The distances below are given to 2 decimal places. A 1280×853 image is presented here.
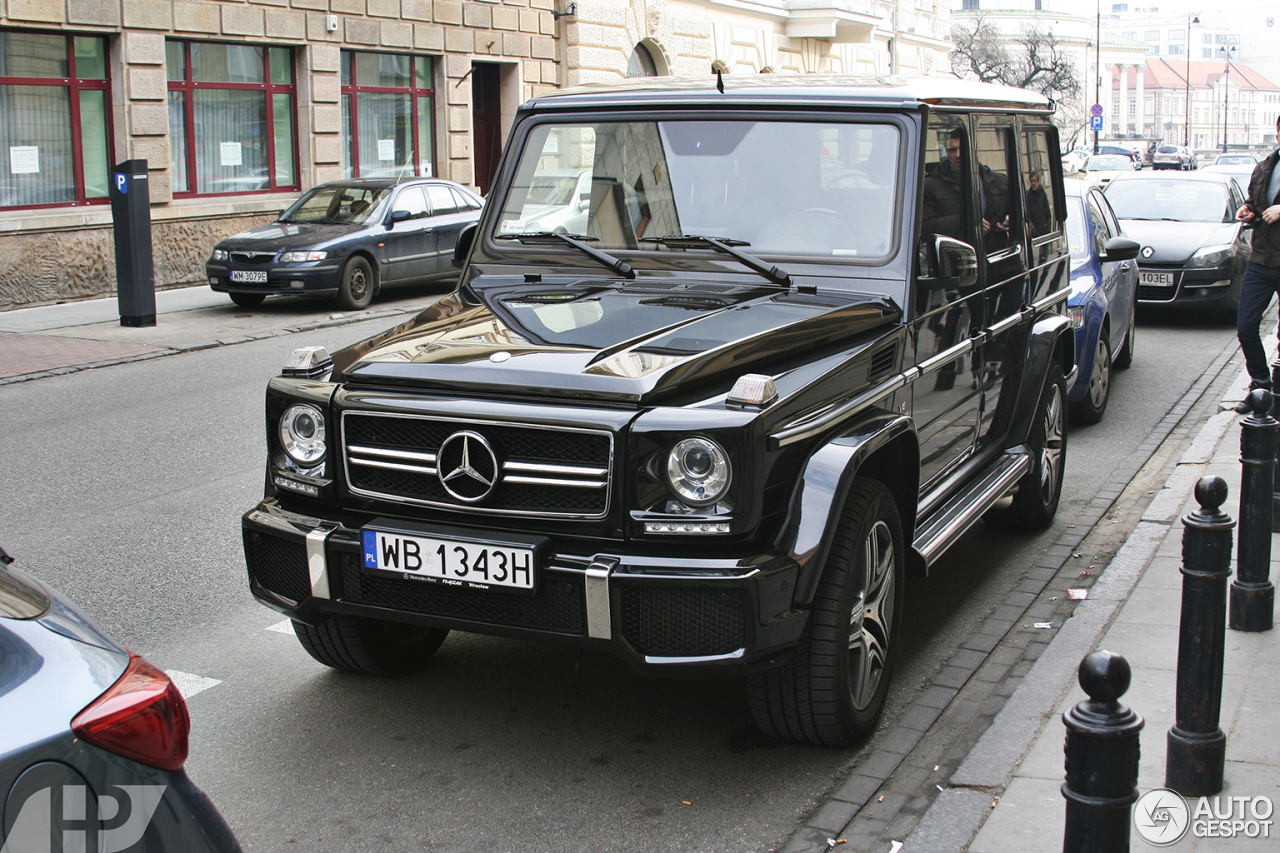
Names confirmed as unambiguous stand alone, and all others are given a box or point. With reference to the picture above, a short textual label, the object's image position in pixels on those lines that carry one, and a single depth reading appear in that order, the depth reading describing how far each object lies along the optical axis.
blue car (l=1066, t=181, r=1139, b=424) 9.11
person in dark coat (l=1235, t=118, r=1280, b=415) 8.74
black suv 3.52
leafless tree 80.06
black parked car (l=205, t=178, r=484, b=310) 15.88
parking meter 14.56
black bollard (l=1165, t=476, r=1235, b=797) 3.53
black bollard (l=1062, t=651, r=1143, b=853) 2.33
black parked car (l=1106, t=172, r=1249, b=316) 14.20
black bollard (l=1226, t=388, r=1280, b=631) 4.69
